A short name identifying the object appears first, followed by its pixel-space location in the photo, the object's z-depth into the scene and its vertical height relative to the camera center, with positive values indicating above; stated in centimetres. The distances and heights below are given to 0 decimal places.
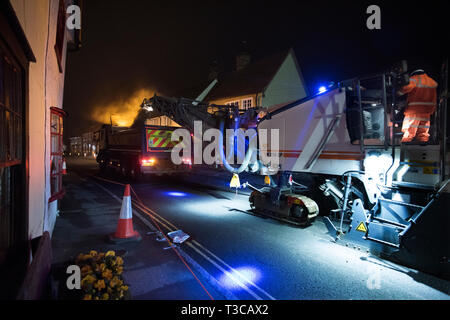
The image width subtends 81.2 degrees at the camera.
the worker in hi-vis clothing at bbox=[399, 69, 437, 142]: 437 +84
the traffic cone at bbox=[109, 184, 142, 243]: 497 -140
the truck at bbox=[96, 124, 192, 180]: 1328 +4
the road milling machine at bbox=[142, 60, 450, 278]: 375 -27
